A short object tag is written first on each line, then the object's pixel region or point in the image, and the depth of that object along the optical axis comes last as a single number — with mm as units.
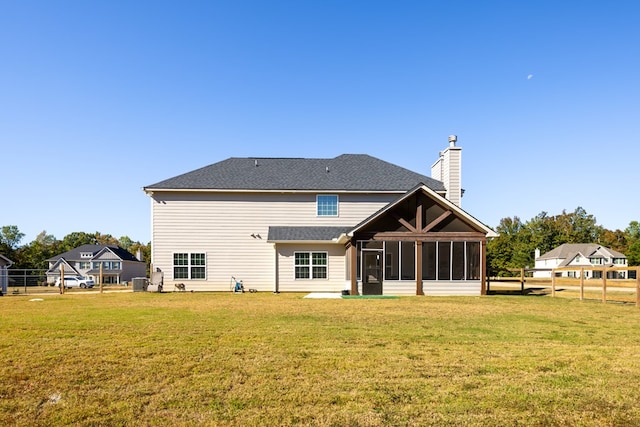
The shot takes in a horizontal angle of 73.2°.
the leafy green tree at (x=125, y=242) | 131375
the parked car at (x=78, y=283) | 48719
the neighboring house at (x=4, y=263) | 37925
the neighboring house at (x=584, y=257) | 70000
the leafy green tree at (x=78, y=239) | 105225
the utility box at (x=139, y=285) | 24797
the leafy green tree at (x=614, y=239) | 90175
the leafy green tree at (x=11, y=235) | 109681
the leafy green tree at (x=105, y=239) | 115612
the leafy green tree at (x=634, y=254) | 64500
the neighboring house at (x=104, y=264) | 65500
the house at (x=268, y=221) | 24328
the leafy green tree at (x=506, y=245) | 56988
